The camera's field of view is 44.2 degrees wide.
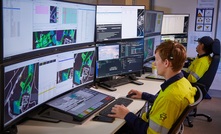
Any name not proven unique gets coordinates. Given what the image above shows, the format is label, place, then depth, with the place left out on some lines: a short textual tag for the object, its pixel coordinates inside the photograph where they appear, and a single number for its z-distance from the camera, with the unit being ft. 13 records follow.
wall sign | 16.02
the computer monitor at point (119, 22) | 7.77
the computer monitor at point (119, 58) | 7.88
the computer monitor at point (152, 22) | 10.41
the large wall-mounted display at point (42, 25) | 4.33
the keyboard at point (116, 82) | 8.19
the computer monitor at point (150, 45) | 10.65
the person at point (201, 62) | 11.07
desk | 5.01
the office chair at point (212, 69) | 10.67
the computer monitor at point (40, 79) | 4.44
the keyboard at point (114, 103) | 5.90
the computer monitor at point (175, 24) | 13.58
